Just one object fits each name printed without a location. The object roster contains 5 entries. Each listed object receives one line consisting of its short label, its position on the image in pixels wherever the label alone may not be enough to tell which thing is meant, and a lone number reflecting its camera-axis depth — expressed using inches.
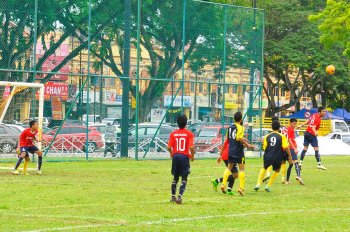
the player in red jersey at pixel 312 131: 1208.2
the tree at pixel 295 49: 2785.4
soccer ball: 1552.7
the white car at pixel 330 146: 1963.2
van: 2831.2
